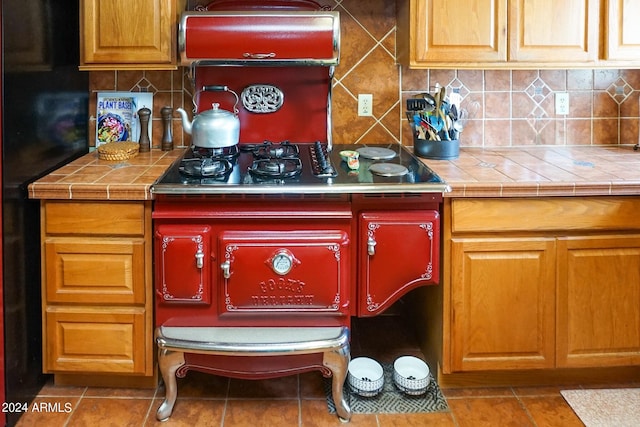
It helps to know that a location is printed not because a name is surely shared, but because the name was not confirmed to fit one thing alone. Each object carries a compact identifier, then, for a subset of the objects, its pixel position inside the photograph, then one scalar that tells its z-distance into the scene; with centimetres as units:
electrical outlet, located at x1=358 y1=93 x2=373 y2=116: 272
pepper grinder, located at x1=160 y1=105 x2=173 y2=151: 264
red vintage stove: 199
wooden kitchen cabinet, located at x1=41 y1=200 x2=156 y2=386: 206
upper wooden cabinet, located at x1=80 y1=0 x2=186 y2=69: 234
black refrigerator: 193
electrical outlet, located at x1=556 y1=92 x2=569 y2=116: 276
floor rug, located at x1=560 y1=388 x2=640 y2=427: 206
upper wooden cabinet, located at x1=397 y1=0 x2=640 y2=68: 238
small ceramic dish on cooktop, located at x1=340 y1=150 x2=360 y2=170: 224
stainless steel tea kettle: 229
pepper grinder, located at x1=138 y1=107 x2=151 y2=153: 258
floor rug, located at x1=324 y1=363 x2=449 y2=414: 214
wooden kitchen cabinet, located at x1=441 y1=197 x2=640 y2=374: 209
